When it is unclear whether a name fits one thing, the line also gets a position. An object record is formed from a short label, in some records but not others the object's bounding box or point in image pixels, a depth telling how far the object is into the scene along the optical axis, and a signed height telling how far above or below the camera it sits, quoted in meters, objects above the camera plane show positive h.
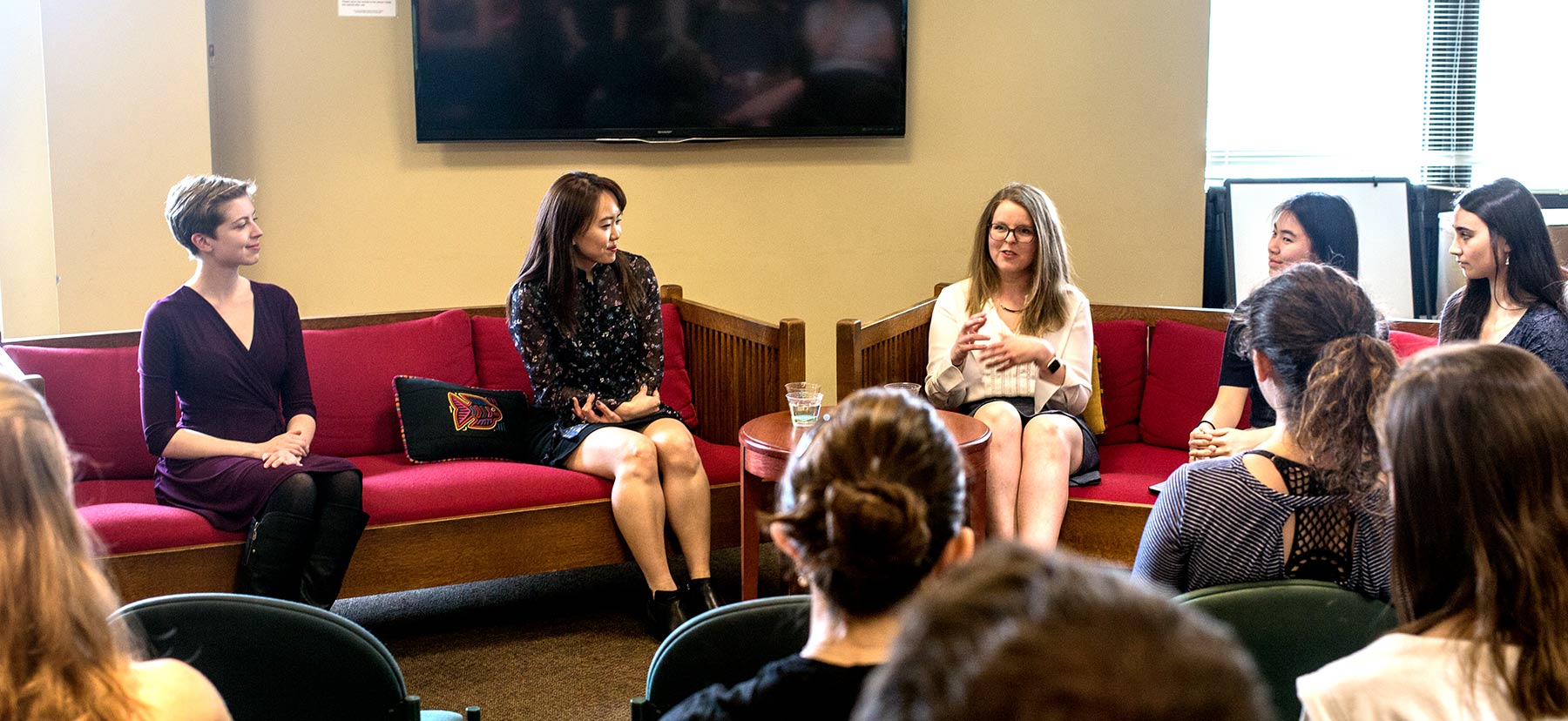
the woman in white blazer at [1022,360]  3.35 -0.44
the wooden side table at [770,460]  3.05 -0.62
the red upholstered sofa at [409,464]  2.99 -0.69
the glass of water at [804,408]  3.18 -0.51
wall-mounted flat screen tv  4.29 +0.44
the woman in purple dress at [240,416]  2.99 -0.53
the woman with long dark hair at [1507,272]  3.02 -0.18
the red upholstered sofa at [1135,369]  3.42 -0.50
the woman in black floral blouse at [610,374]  3.32 -0.48
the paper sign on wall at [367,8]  4.19 +0.60
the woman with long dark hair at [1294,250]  3.21 -0.14
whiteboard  4.97 -0.14
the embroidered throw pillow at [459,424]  3.47 -0.61
